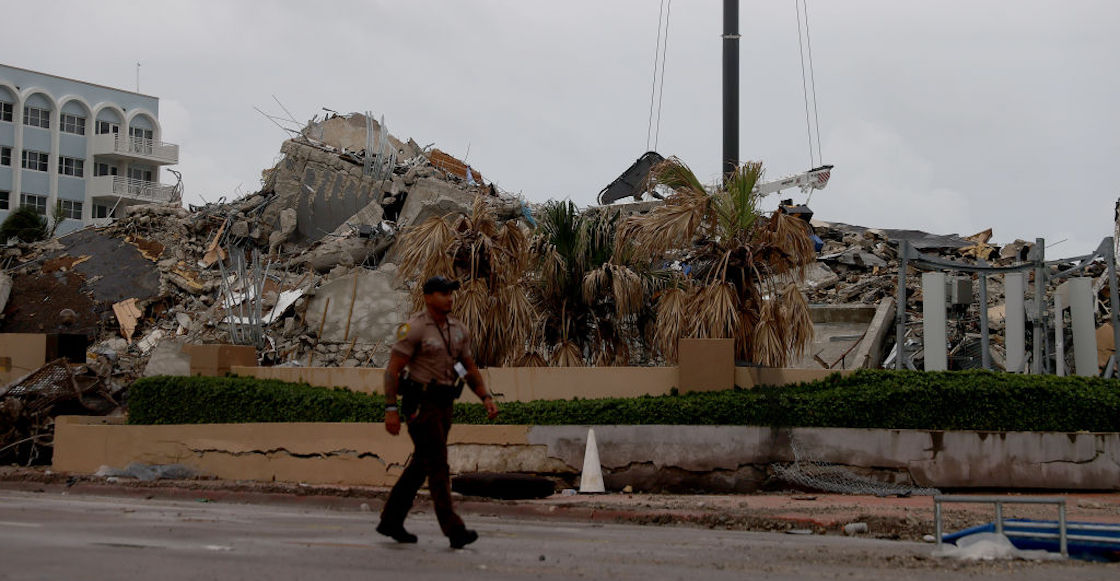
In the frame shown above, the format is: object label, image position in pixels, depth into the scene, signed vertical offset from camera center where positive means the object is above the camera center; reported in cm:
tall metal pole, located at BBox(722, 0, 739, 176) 2861 +765
